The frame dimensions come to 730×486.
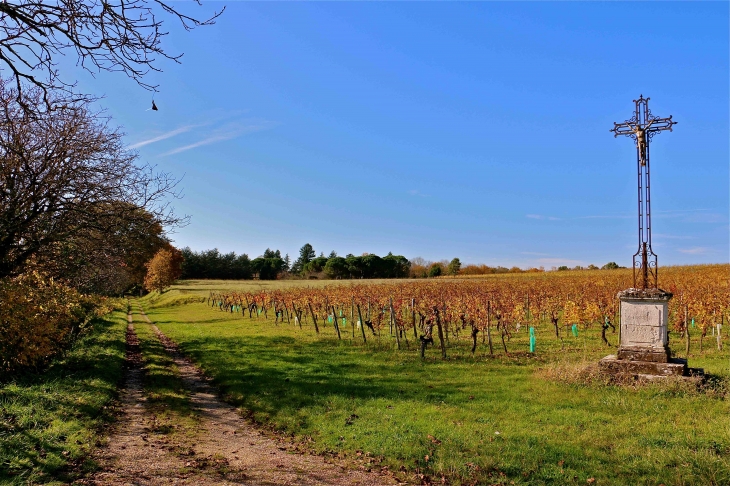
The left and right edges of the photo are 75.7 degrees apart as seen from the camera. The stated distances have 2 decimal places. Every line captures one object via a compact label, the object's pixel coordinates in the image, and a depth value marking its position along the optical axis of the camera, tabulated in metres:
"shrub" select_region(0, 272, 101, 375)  10.22
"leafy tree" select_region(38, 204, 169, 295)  13.27
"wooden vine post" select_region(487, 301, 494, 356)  14.69
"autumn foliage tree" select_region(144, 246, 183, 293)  55.97
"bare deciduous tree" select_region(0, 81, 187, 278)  11.13
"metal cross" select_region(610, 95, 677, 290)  10.98
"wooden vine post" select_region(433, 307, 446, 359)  14.06
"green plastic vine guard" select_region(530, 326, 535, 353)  13.99
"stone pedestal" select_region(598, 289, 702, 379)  10.05
